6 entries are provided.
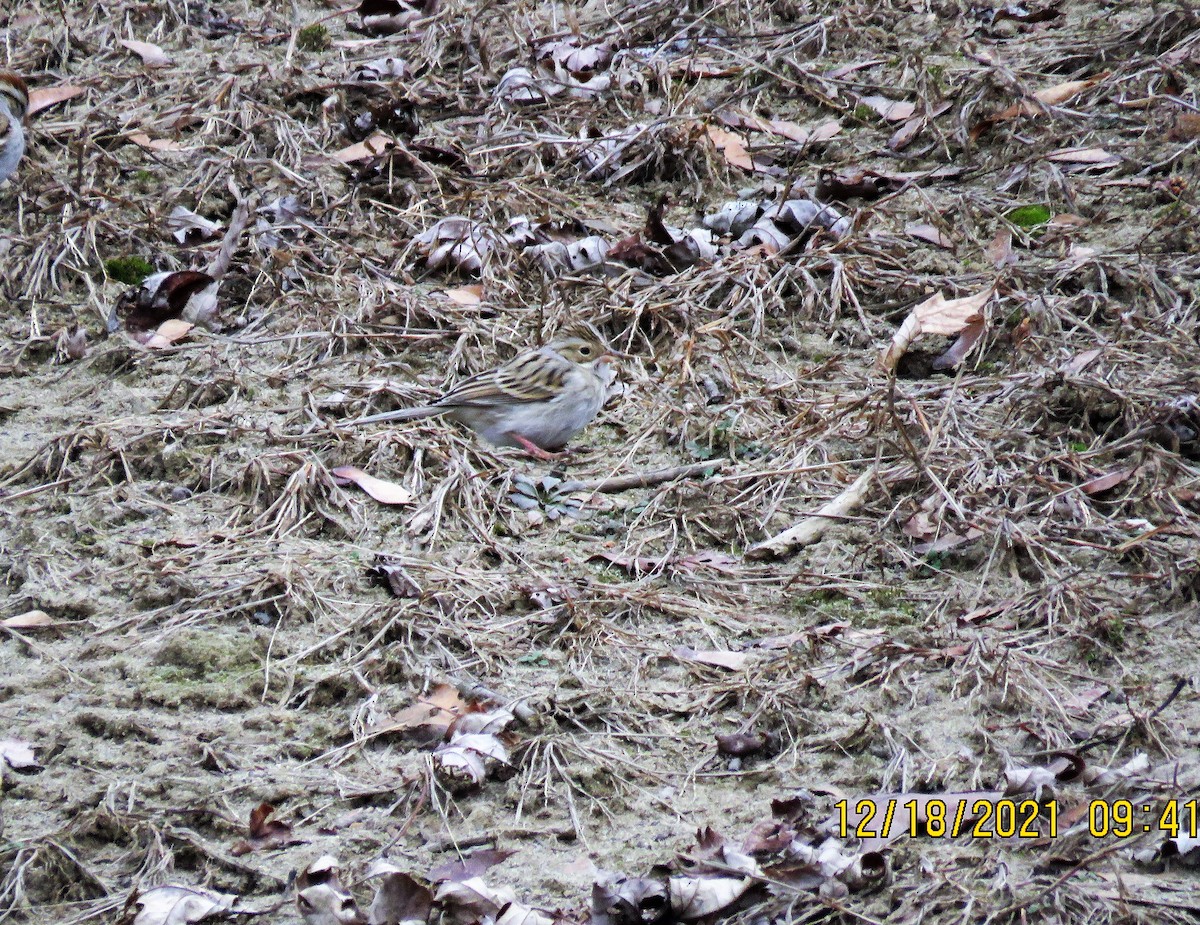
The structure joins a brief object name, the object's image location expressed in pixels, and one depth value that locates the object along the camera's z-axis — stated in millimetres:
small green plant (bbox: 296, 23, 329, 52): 18344
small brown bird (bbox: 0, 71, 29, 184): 15586
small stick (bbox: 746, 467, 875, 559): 10687
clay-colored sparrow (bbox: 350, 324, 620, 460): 12414
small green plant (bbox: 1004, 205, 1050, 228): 14375
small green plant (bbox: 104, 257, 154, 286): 14820
